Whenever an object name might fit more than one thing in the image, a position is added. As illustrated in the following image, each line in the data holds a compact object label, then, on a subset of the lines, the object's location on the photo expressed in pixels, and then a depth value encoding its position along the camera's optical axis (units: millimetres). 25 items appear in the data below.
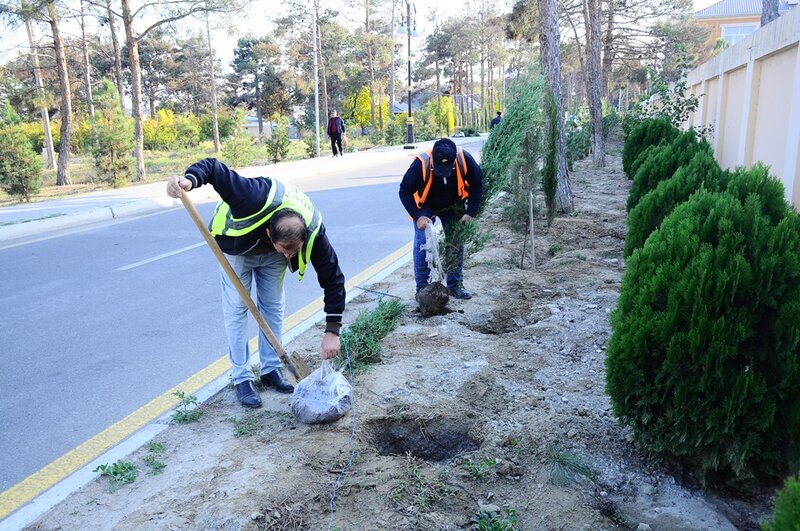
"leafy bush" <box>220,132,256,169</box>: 22797
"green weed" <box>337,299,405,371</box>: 4328
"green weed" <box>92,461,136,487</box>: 2996
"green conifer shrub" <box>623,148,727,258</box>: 4980
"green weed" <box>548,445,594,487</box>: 2922
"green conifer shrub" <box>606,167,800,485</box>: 2521
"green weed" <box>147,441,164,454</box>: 3256
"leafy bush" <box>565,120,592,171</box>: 15894
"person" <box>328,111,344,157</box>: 25000
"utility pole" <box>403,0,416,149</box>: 34703
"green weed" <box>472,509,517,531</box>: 2623
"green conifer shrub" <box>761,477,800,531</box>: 1316
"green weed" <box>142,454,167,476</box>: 3080
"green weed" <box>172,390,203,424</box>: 3609
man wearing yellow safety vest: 3216
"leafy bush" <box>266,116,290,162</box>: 26547
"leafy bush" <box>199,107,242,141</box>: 46219
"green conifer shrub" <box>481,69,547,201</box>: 5969
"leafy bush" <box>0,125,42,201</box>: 15703
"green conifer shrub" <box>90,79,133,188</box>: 17703
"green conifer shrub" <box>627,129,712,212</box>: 7273
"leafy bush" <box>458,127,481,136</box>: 51531
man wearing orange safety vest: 5195
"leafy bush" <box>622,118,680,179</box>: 11547
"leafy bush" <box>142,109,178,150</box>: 40469
